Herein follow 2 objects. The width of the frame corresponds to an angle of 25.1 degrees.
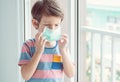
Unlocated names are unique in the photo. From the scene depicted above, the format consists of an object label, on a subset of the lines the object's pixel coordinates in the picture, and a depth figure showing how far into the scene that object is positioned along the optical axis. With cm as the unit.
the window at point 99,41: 184
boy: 131
